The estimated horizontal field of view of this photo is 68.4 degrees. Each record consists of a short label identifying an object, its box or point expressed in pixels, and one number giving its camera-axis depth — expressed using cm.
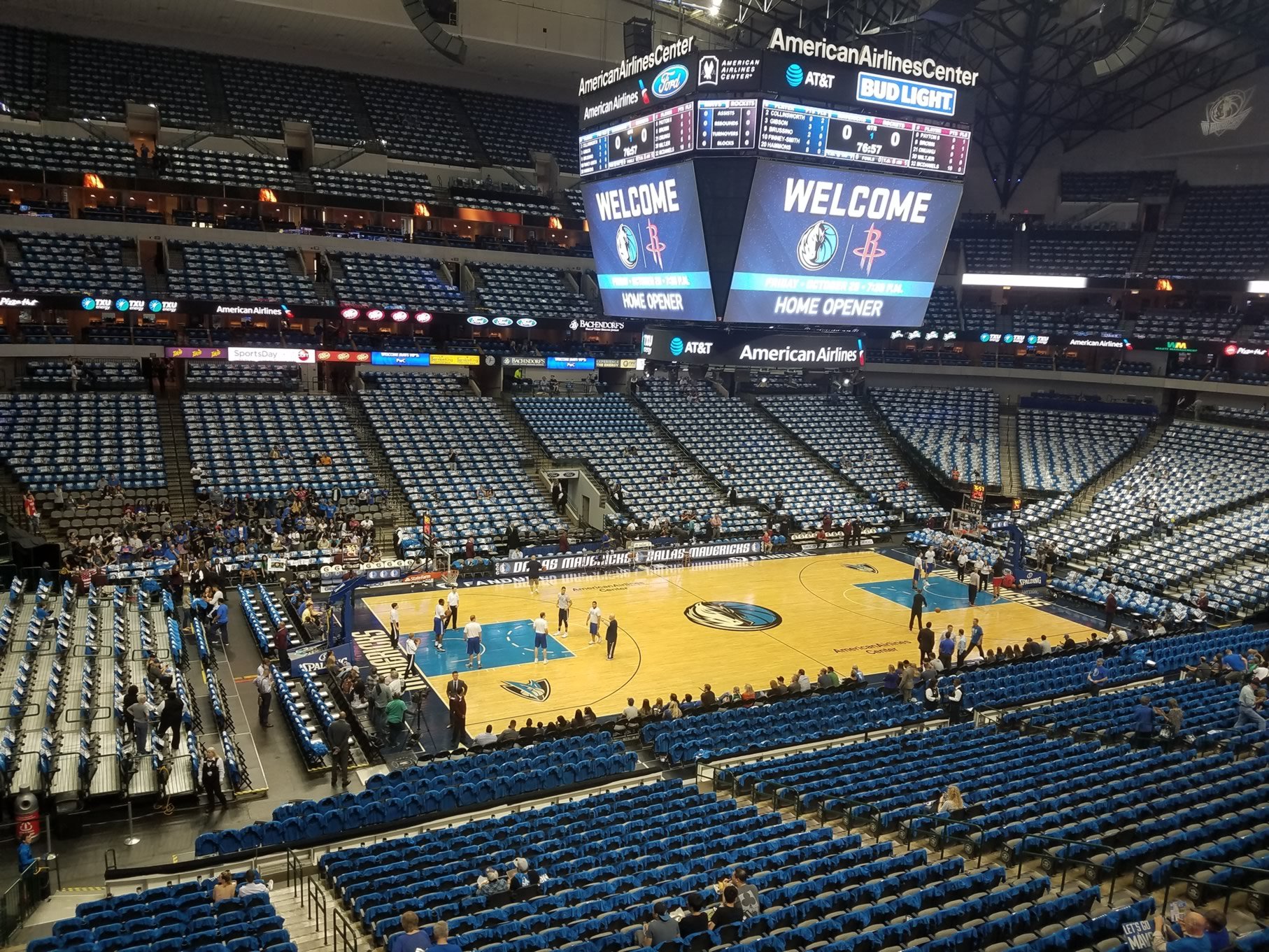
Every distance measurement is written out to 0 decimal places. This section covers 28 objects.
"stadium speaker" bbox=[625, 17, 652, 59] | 3678
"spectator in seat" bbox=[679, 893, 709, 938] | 916
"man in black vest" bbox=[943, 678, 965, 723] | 1875
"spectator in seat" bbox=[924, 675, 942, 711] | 1939
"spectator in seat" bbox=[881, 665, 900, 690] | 2011
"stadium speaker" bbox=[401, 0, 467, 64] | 3872
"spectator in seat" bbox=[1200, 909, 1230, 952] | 814
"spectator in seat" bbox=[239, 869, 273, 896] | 1030
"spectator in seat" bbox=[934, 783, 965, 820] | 1274
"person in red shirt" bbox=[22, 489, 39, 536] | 2662
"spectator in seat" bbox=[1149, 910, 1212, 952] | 785
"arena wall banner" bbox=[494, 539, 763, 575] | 3023
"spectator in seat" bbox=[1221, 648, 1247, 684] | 2017
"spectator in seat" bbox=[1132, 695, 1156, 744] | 1650
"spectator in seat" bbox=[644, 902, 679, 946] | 889
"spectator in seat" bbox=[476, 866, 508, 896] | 1045
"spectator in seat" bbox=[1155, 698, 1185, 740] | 1623
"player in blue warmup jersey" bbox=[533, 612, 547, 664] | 2211
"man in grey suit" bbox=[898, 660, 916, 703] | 1969
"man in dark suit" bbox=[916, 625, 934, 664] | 2195
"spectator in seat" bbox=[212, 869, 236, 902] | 1006
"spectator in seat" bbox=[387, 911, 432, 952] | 812
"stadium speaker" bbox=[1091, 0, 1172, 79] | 3178
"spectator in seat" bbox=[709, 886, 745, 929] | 934
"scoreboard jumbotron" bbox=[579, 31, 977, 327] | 2106
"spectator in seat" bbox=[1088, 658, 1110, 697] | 2053
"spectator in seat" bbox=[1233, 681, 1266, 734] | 1662
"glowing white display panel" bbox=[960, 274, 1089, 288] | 4784
